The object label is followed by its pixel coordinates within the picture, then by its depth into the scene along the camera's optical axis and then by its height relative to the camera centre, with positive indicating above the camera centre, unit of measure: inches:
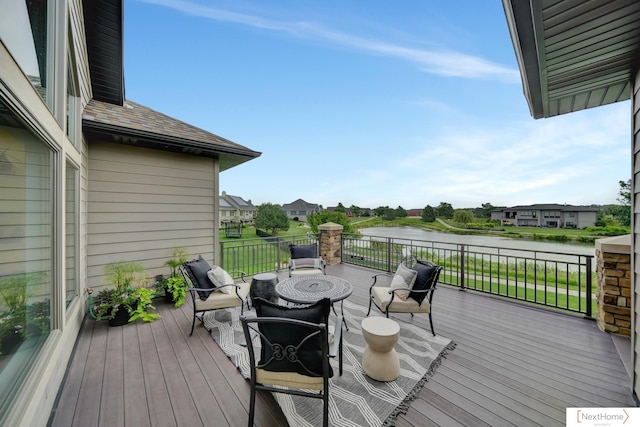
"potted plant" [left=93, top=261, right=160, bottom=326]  124.7 -49.1
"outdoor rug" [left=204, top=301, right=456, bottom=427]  67.8 -59.3
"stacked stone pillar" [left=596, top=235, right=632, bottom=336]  106.4 -33.4
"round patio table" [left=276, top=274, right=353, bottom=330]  105.3 -38.1
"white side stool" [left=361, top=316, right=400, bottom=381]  80.4 -50.6
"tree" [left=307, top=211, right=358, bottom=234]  593.9 -16.1
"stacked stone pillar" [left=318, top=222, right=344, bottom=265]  254.2 -33.2
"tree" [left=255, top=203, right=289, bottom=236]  896.3 -25.2
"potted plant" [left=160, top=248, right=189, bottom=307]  148.2 -46.3
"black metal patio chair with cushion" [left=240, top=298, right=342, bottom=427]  60.1 -37.0
